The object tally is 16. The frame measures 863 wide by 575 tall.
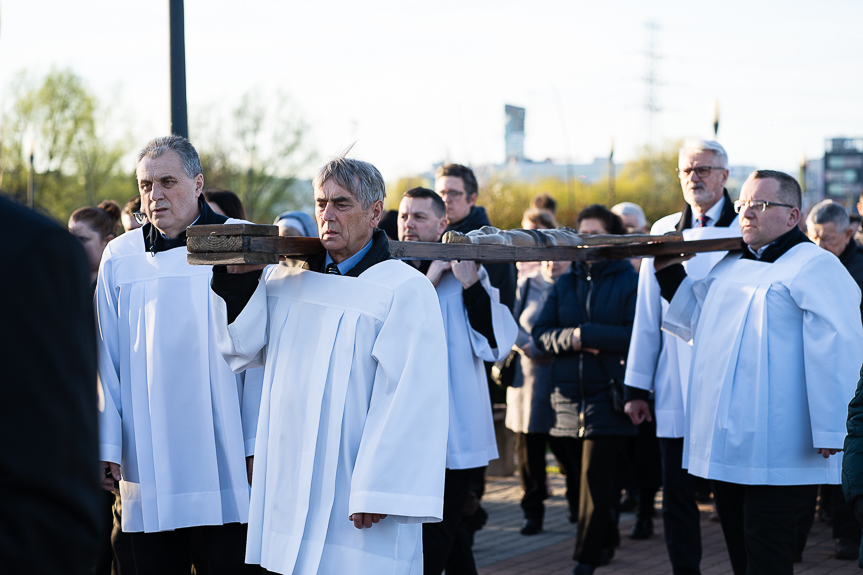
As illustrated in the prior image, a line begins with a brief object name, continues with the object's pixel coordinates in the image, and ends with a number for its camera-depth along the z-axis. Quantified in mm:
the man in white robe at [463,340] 5234
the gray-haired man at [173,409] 3975
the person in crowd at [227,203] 5785
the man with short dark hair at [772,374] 4473
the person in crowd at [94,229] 5711
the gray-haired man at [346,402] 3230
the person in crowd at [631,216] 9133
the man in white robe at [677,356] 5500
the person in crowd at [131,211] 5855
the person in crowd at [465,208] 6207
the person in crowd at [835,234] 7535
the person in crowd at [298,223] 7473
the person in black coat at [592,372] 5922
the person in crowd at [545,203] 9211
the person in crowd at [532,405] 7238
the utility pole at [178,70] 4965
